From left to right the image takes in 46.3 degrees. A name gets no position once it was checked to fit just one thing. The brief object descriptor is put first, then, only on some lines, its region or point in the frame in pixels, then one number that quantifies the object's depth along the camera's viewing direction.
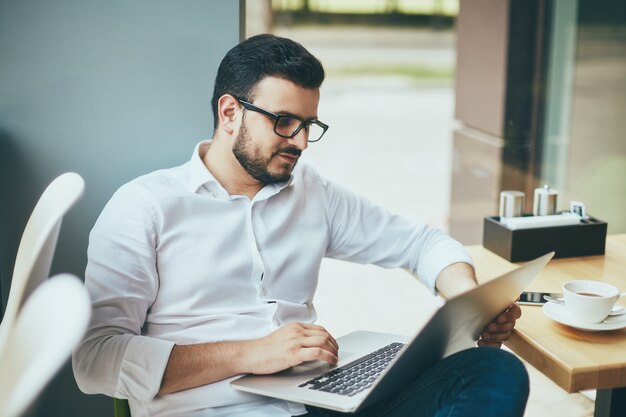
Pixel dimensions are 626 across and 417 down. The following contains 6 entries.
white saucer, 1.30
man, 1.26
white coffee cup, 1.30
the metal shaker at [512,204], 1.79
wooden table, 1.19
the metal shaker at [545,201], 1.80
